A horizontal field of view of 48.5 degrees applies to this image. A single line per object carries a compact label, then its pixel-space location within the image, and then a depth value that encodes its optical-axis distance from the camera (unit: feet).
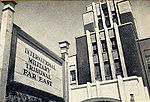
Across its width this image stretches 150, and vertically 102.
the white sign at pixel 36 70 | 27.71
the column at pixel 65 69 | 40.65
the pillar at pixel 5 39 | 23.43
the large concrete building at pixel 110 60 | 57.00
